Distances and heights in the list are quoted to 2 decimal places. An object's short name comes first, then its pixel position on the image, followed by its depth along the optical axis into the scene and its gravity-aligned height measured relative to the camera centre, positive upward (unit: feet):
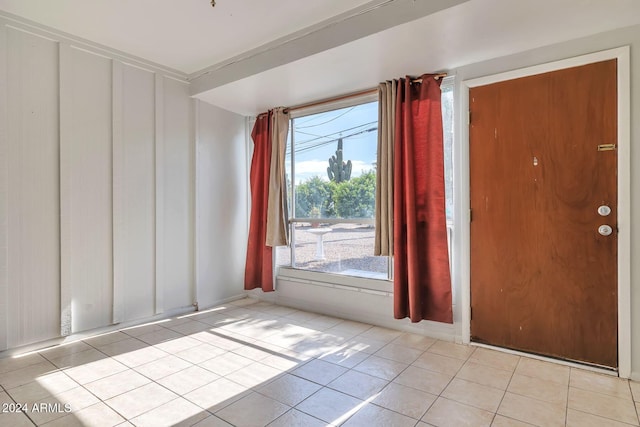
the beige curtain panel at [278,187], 12.97 +1.11
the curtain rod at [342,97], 9.71 +4.02
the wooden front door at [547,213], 7.79 -0.01
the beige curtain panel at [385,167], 10.23 +1.44
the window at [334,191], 11.39 +0.90
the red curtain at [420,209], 9.52 +0.16
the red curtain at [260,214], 13.43 +0.09
